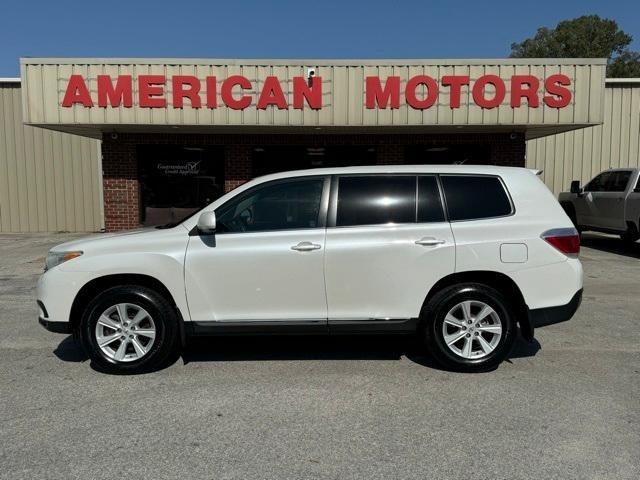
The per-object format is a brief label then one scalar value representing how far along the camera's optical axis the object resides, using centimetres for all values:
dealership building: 1103
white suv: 441
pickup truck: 1164
